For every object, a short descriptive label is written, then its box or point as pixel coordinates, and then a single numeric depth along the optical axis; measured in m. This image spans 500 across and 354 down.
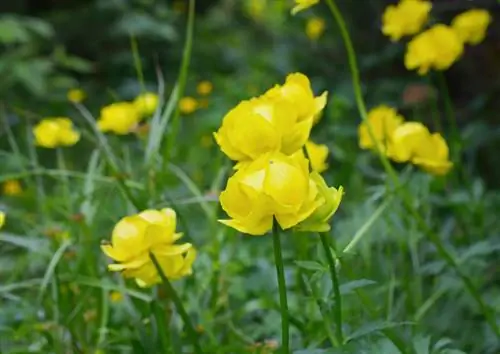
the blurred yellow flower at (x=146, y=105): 1.97
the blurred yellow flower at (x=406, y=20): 1.90
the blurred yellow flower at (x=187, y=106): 2.22
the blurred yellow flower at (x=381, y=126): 1.75
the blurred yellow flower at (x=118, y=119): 1.96
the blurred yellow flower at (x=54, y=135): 1.92
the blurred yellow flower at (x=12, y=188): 2.24
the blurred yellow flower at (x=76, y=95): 2.37
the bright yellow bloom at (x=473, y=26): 1.96
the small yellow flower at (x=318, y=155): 1.81
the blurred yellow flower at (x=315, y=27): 2.86
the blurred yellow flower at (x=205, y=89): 2.65
